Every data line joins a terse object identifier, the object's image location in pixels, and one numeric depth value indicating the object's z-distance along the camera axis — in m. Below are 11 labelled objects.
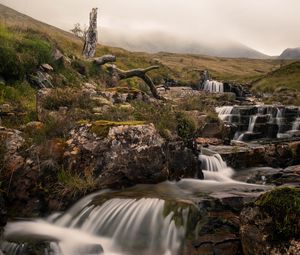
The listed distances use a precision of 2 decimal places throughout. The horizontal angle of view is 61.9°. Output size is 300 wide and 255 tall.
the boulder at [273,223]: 5.58
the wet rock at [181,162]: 10.13
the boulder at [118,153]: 8.99
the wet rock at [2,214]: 7.48
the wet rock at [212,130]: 15.72
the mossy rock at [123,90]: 14.69
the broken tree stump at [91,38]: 24.91
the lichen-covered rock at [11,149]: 8.23
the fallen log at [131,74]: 17.80
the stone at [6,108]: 9.95
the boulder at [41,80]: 12.43
